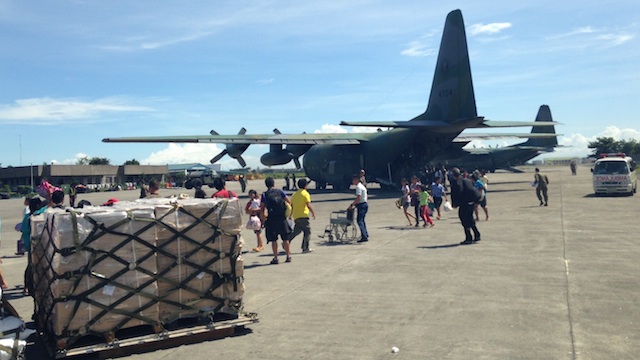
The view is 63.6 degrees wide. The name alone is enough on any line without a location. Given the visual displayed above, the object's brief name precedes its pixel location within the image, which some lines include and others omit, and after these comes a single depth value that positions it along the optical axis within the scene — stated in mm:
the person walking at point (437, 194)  18344
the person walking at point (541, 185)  21312
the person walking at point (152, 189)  9805
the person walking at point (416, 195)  16664
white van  25812
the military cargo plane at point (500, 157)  53469
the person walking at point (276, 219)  10750
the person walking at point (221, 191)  10828
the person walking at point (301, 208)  12039
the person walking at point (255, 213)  12688
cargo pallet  5699
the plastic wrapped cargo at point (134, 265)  5750
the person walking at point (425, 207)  16469
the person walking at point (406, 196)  17109
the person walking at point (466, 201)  12734
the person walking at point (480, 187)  16766
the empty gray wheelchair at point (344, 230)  13855
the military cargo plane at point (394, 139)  26891
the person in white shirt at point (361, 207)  13766
